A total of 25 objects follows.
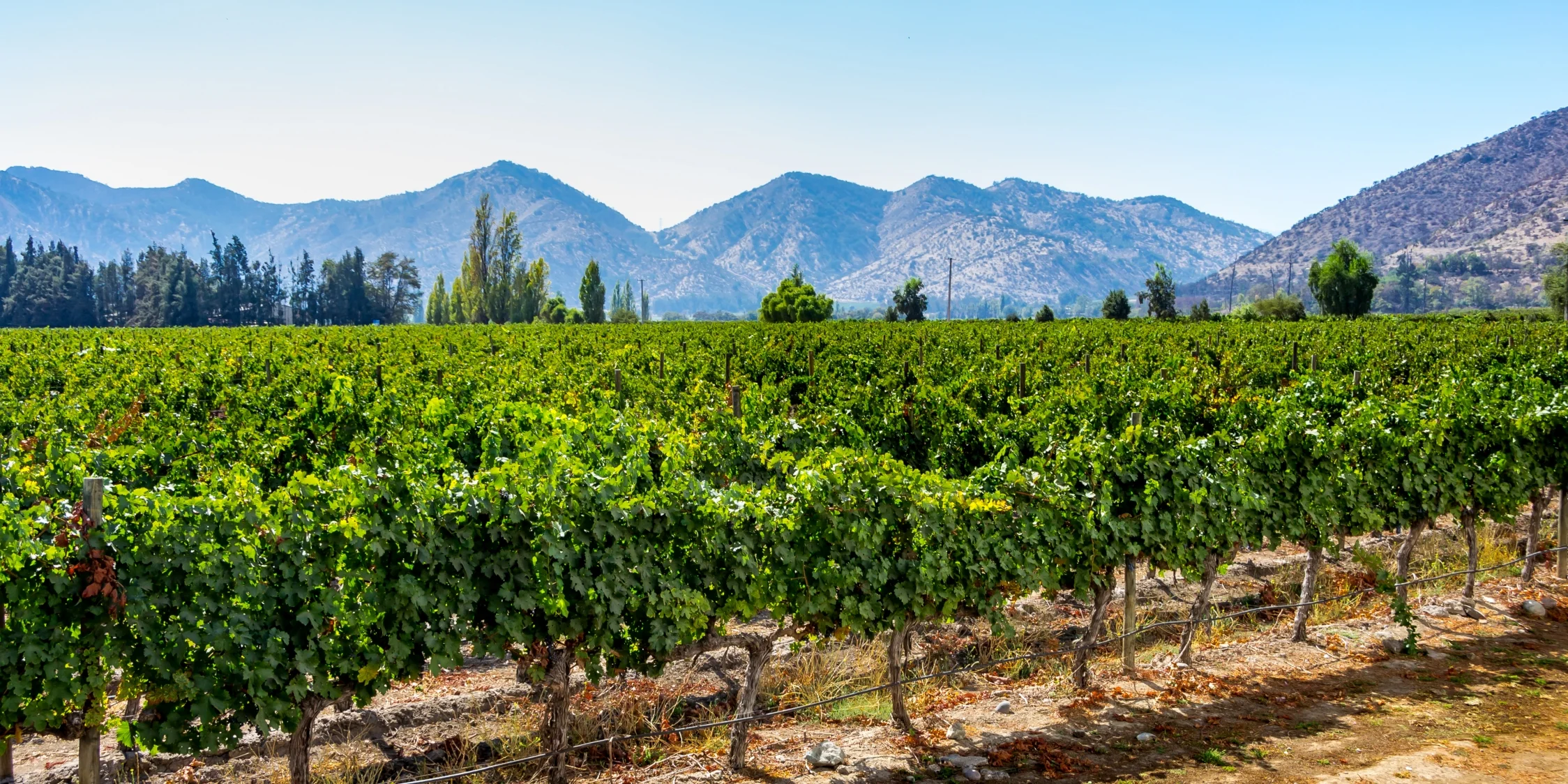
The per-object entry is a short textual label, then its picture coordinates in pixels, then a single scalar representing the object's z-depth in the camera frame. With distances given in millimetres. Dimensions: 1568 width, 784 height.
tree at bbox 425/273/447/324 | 113500
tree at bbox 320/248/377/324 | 102812
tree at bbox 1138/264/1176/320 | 75312
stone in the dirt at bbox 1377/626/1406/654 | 8867
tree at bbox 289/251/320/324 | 104438
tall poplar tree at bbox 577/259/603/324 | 93812
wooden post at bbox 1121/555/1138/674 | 8070
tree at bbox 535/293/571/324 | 90125
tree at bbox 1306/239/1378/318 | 73625
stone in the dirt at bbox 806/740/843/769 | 6426
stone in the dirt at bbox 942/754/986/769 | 6386
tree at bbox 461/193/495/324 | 92438
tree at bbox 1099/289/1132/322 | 74938
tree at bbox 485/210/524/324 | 89562
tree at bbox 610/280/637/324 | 97625
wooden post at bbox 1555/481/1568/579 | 11109
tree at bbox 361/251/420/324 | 105250
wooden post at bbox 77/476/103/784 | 4805
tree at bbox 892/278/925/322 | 82312
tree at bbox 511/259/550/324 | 90875
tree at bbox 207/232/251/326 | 97125
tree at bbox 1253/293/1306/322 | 70688
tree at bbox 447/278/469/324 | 93625
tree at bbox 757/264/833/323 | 72875
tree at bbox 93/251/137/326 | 101188
